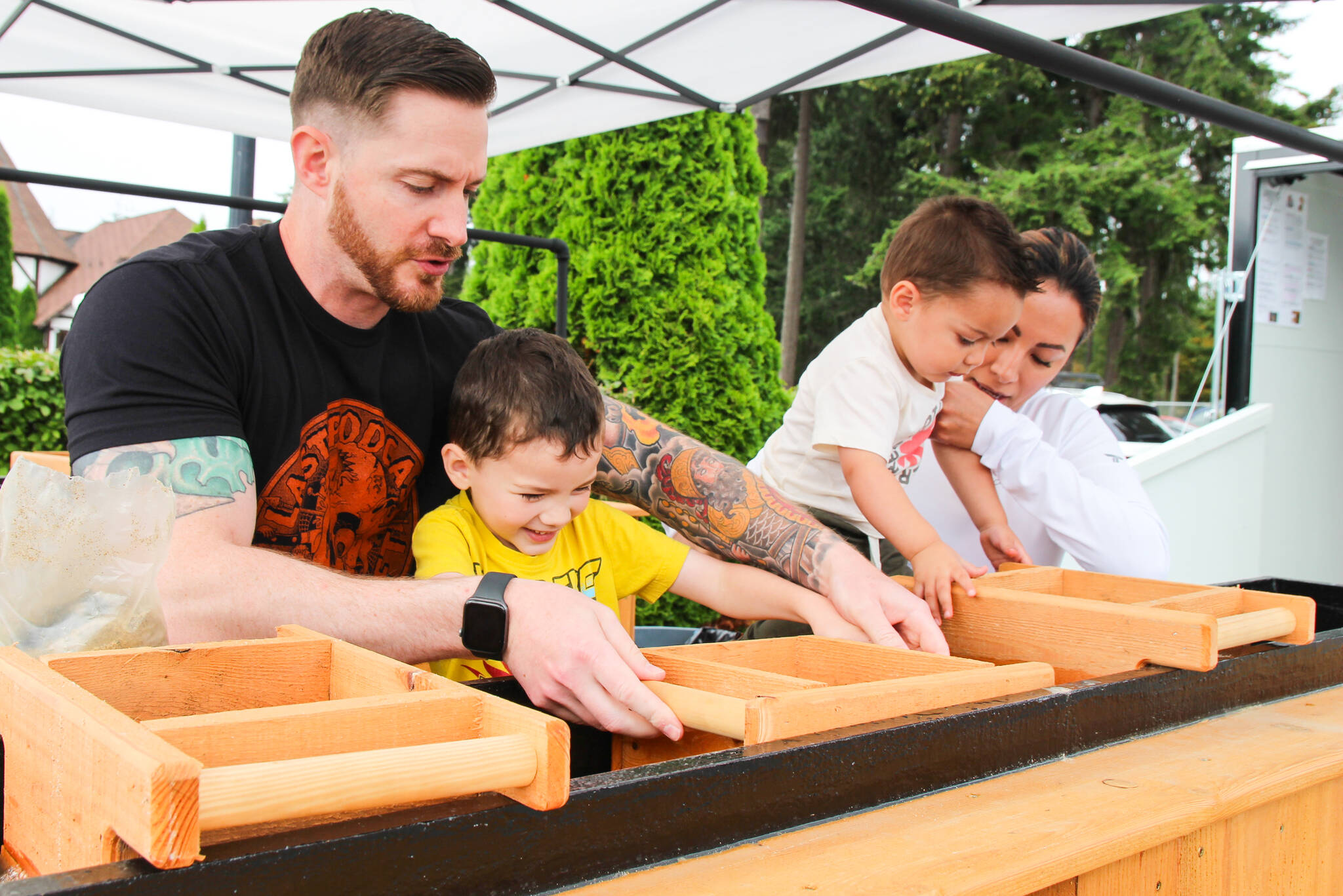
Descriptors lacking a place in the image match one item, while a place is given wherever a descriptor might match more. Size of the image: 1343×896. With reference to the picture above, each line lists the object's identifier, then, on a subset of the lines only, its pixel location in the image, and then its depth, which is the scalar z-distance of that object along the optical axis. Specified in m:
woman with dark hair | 2.32
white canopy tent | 2.91
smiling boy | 1.67
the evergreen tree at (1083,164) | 18.67
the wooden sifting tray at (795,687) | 0.88
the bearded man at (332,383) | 1.32
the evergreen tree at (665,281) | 5.17
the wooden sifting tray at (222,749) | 0.58
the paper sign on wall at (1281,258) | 5.00
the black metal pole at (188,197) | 2.95
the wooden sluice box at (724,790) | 0.61
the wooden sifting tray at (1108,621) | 1.26
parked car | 9.21
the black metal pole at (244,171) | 4.17
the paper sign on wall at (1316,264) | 5.25
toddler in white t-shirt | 2.10
